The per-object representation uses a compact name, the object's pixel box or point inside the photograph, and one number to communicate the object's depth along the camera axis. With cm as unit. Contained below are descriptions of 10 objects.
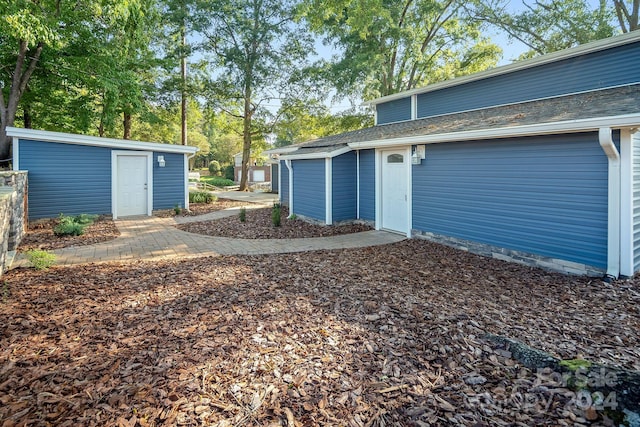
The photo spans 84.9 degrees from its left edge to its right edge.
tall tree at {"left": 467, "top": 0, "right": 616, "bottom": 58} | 1581
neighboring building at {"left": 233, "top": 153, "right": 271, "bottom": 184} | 3441
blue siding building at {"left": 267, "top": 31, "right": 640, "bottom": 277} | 509
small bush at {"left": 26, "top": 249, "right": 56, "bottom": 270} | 513
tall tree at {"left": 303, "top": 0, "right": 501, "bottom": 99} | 1684
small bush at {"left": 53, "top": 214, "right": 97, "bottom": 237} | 789
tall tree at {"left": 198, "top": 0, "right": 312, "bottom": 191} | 1945
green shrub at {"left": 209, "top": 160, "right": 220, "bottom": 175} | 4159
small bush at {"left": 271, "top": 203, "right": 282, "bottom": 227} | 952
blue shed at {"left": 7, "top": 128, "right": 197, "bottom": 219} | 970
